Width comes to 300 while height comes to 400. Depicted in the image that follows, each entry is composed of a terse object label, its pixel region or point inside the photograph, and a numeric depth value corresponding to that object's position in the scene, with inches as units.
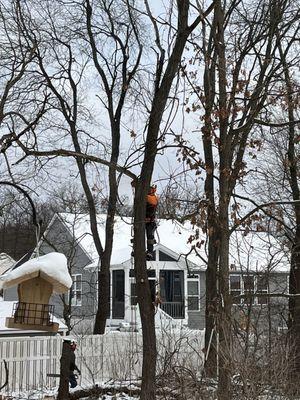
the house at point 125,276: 1095.6
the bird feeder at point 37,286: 273.6
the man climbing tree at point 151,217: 376.8
